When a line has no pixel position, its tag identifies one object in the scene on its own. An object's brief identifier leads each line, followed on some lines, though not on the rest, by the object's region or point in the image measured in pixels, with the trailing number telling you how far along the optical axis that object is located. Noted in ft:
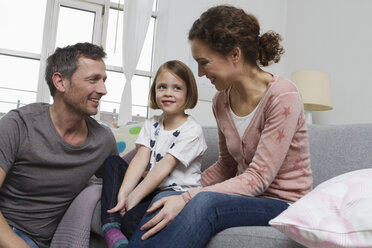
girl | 4.04
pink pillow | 2.05
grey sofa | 4.20
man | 4.04
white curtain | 11.35
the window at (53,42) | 11.05
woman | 2.90
